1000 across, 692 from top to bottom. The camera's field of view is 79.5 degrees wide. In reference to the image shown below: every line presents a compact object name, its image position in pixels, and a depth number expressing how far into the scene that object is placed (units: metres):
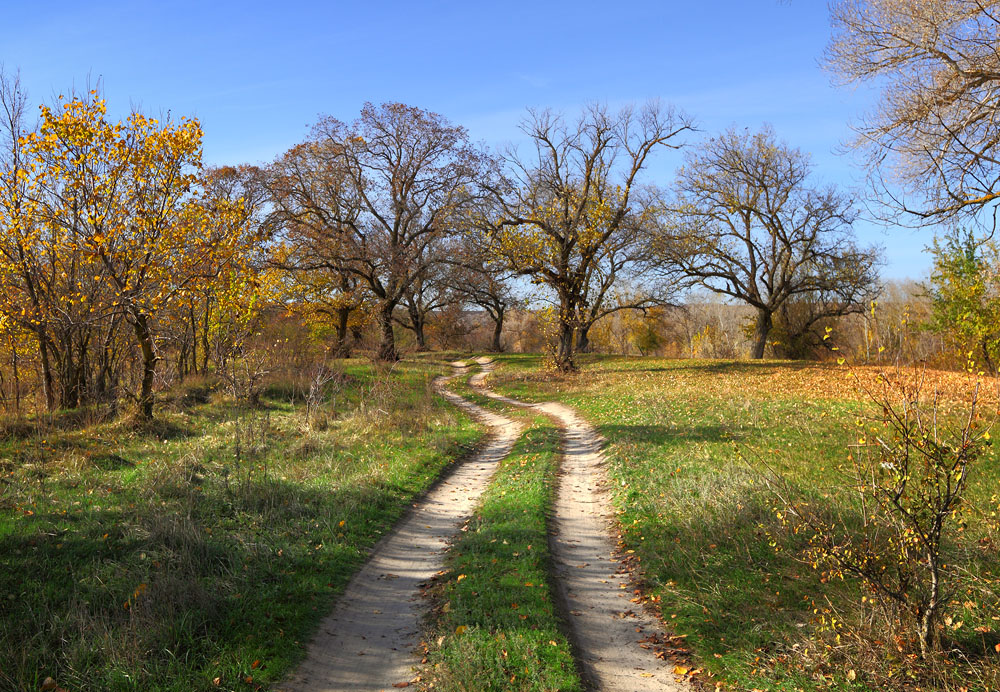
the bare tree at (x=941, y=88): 10.16
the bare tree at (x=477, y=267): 24.73
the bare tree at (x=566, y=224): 24.75
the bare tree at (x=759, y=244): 29.25
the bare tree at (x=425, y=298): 32.09
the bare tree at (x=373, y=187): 29.52
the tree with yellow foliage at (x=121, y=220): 12.69
